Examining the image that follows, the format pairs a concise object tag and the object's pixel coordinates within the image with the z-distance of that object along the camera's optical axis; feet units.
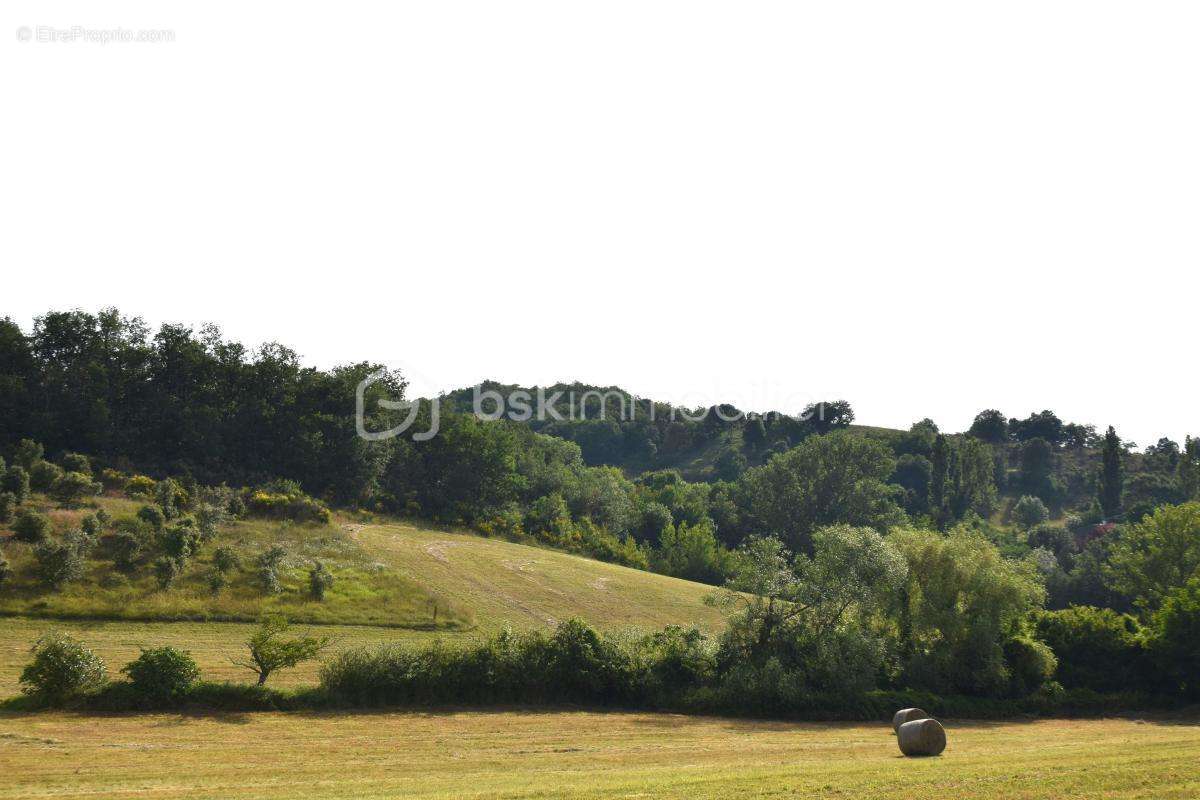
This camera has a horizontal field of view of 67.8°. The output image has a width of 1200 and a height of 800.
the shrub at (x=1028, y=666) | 144.97
